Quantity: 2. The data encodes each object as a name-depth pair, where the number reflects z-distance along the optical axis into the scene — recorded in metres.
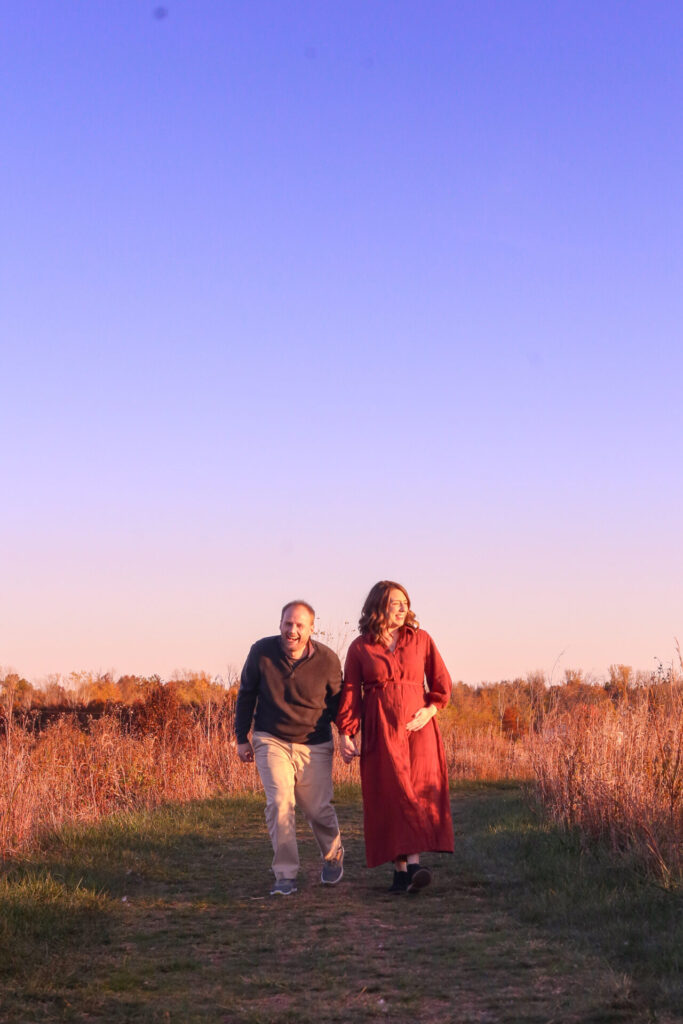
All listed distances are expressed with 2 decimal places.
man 7.32
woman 7.12
